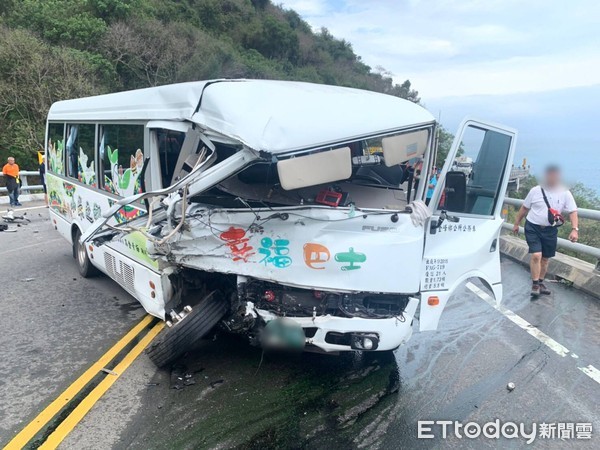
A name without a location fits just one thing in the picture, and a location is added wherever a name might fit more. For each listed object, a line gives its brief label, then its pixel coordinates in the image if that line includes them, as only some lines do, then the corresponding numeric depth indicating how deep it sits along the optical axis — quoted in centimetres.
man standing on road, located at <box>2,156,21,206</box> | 1605
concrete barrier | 723
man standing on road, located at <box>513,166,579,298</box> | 674
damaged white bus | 367
